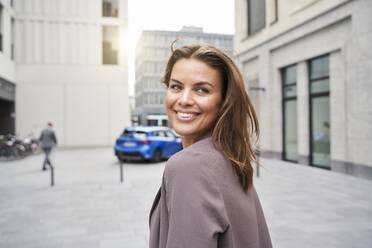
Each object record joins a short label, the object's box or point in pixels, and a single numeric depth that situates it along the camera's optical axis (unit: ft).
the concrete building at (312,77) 30.42
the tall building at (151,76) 250.39
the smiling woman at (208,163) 3.43
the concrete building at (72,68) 76.54
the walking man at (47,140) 39.04
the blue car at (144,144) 43.73
